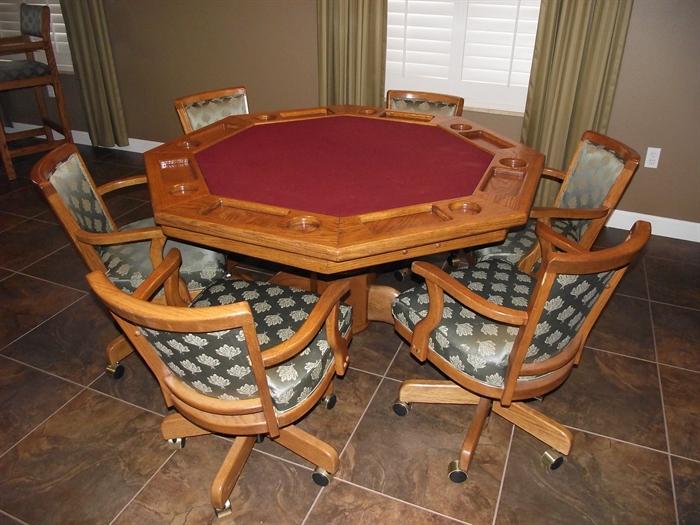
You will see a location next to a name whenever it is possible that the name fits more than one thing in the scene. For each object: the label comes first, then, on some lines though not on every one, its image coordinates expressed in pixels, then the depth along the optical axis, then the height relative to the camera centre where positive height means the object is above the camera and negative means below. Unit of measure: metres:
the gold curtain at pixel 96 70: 4.25 -0.34
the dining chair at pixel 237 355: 1.22 -0.88
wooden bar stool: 3.97 -0.32
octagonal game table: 1.64 -0.53
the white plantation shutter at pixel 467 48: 3.25 -0.13
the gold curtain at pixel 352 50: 3.35 -0.15
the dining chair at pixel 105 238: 1.92 -0.72
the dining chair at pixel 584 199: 2.07 -0.65
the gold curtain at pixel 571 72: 2.91 -0.24
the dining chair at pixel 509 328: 1.41 -0.88
